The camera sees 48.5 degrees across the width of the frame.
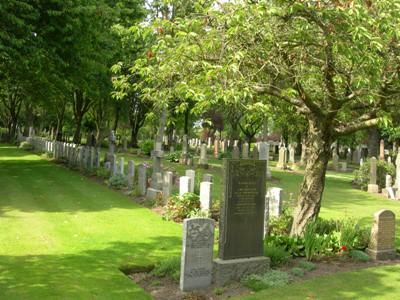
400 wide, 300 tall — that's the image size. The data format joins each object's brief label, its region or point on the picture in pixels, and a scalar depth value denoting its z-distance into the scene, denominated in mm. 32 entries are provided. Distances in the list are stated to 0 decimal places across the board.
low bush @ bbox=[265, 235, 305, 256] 9242
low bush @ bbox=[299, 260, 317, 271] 8547
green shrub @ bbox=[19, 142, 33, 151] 38962
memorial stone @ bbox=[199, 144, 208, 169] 27766
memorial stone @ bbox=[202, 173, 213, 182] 14469
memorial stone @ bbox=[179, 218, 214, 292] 7523
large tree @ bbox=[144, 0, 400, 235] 7316
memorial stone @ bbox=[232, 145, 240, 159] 29281
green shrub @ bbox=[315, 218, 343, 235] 10117
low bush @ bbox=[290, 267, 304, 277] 8191
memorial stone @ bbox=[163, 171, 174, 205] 14641
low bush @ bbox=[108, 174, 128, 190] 18359
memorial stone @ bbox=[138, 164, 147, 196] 16484
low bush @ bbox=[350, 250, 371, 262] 9406
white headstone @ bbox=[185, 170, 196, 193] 14016
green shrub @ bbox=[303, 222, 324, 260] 9047
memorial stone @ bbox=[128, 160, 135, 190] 17609
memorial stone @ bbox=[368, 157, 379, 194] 22703
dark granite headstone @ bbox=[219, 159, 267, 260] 8125
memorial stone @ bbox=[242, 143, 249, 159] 30250
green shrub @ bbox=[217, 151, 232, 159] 37194
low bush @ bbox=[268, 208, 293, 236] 11009
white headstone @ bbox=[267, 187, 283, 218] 11883
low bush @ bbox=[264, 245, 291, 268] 8703
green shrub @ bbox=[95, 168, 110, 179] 20812
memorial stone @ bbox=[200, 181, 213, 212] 12656
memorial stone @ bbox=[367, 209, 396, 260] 9570
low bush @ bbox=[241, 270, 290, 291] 7605
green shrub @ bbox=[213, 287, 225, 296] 7453
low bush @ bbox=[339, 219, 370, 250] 9703
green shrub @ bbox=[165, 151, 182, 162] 30578
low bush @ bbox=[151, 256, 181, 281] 8172
